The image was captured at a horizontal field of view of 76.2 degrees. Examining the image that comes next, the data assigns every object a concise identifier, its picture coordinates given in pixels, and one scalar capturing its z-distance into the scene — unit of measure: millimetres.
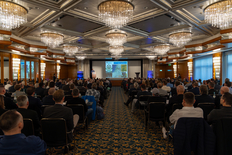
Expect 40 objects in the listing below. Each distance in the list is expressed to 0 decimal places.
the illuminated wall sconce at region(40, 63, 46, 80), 16275
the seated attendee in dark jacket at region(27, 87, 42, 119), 3494
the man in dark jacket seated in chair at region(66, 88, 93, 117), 3865
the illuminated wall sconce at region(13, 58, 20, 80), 11617
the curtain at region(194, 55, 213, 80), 13355
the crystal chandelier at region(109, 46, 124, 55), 11966
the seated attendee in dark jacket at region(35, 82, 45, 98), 6160
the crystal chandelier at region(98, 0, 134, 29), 5238
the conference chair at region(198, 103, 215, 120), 3519
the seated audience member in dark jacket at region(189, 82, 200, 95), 5828
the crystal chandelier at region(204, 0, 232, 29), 5180
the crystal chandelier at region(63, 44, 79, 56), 12625
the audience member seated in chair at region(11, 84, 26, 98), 5227
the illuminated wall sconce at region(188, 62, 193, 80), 16078
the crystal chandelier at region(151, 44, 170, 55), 12358
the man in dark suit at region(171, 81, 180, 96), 7132
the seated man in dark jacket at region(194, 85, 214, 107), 3898
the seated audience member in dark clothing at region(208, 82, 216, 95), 5643
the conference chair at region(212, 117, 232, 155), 1970
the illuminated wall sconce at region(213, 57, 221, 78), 11758
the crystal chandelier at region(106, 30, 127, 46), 8797
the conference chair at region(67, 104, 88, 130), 3752
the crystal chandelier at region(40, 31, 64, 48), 8773
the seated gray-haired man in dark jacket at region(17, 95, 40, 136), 2532
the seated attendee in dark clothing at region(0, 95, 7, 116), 2688
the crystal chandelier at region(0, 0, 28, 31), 5133
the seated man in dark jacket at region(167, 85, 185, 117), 3830
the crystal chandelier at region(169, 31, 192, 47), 8801
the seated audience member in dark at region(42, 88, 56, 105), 4191
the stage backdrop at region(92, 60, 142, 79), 23250
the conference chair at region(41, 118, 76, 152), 2430
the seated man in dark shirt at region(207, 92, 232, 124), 2346
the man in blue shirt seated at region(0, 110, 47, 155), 1432
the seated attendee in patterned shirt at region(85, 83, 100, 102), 5711
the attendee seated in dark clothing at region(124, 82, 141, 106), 7286
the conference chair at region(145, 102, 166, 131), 3898
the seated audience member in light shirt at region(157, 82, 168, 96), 6020
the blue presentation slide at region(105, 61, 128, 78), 22906
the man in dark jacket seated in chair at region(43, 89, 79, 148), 2643
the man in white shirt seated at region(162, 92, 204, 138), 2355
